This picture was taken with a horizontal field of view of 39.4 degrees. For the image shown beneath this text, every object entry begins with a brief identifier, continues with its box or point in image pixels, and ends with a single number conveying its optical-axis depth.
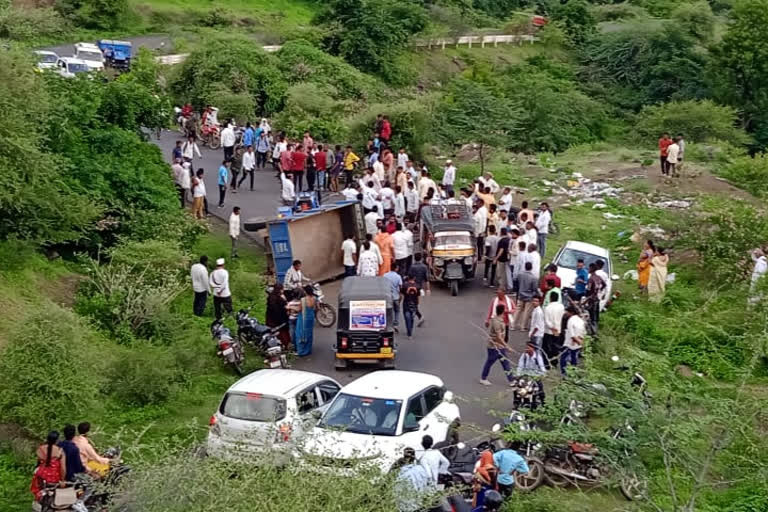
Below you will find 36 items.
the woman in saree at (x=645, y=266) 23.14
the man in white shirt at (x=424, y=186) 26.20
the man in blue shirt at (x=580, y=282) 21.22
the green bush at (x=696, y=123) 47.31
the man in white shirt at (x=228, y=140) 30.44
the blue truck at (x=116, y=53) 46.19
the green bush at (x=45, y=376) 15.24
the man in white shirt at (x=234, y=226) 24.08
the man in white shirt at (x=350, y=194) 24.67
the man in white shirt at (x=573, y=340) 17.94
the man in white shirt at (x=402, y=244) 22.66
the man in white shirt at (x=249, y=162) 29.47
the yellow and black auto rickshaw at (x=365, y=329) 18.75
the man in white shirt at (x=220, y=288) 20.48
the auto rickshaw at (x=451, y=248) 23.22
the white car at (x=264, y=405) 14.38
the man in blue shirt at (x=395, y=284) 20.42
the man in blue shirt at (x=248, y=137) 31.88
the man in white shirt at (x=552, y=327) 18.56
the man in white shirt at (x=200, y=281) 20.72
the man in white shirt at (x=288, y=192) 26.84
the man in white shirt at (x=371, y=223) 23.83
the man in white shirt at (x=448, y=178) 28.88
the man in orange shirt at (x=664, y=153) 34.53
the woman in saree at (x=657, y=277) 22.94
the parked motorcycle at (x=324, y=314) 21.28
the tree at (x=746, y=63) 51.66
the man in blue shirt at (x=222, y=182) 27.17
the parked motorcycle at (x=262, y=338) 18.81
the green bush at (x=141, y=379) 17.47
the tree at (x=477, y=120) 36.78
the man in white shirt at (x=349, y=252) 22.42
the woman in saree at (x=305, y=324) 19.55
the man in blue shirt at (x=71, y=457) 13.34
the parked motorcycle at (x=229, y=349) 18.86
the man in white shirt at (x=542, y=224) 24.34
